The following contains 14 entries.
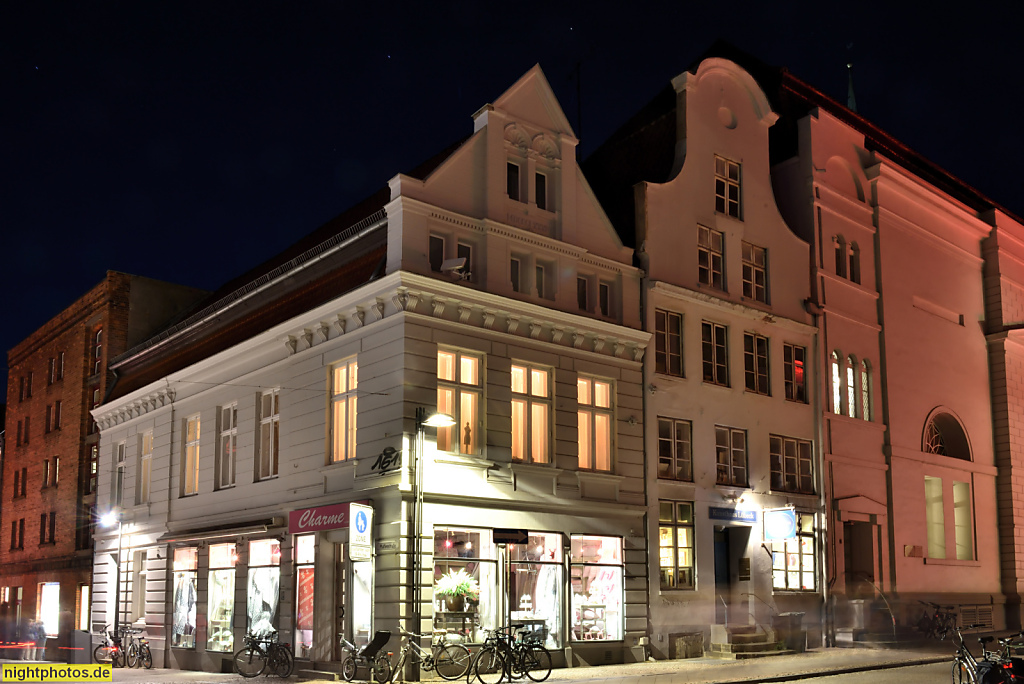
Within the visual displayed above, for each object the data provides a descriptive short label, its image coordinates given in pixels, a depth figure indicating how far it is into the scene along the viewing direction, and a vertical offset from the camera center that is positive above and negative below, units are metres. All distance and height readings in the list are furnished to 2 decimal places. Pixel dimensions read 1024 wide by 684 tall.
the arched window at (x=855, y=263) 34.59 +8.20
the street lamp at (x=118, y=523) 33.19 -0.05
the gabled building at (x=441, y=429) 22.55 +2.23
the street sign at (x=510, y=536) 23.39 -0.30
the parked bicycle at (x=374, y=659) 20.69 -2.61
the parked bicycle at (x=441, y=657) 20.98 -2.61
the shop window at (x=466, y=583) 22.42 -1.26
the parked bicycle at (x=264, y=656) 24.09 -2.98
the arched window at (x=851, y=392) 33.16 +3.93
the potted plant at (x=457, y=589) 22.44 -1.38
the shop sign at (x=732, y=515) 28.33 +0.17
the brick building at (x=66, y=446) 40.72 +3.14
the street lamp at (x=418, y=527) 21.39 -0.09
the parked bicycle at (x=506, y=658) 20.74 -2.62
